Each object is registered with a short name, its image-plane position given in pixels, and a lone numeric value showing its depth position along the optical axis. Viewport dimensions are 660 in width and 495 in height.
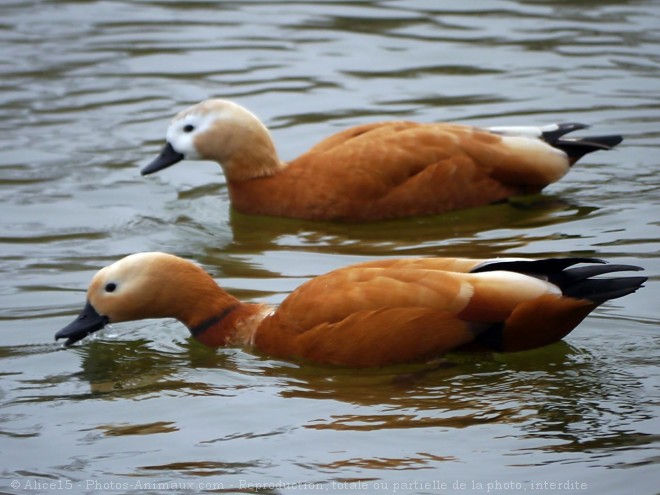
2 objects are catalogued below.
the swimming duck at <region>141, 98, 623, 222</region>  19.08
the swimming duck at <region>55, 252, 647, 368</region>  13.34
